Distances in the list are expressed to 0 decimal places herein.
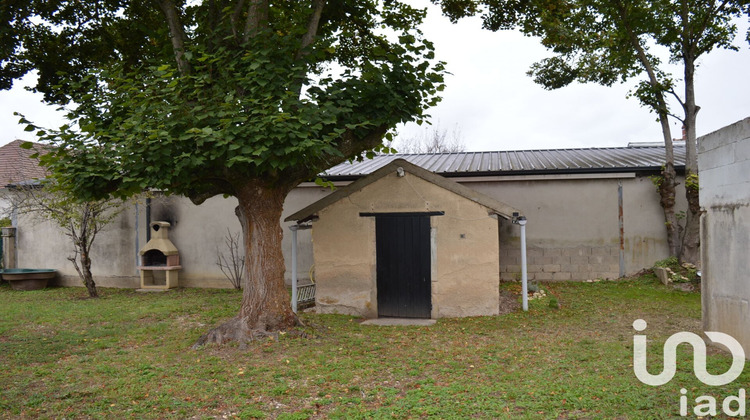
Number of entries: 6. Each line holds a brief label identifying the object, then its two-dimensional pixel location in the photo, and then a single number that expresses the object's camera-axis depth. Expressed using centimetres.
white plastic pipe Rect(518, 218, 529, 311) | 991
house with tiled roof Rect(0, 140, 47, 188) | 2109
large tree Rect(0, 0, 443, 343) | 702
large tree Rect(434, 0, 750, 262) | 1189
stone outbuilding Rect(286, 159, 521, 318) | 979
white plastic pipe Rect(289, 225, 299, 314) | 1051
